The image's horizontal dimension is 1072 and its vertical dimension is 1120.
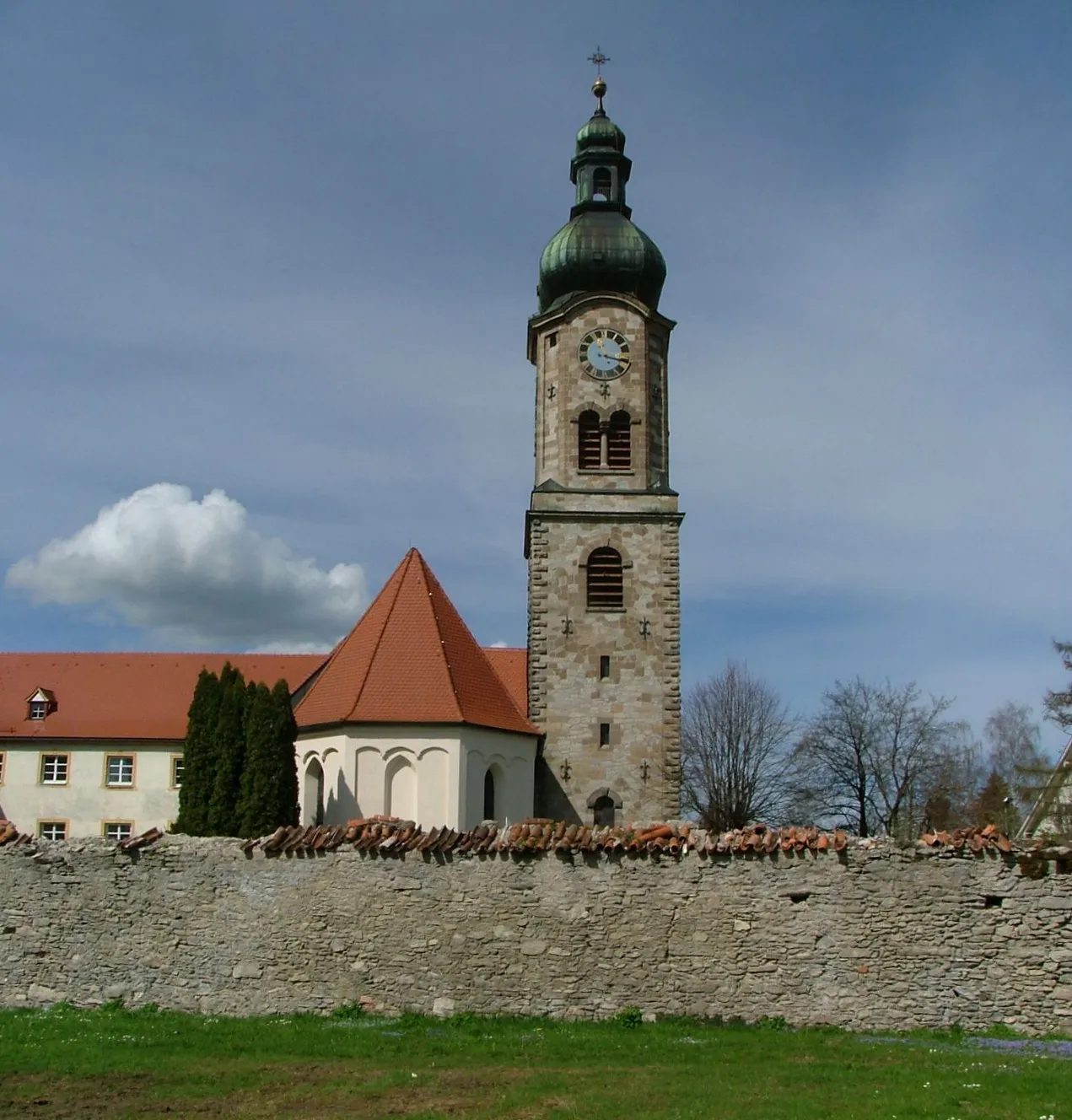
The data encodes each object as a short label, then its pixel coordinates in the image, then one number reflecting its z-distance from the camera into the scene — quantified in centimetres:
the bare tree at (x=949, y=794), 4969
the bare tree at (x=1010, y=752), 5578
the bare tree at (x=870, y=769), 4906
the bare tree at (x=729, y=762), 5059
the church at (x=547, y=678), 2805
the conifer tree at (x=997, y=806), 4744
